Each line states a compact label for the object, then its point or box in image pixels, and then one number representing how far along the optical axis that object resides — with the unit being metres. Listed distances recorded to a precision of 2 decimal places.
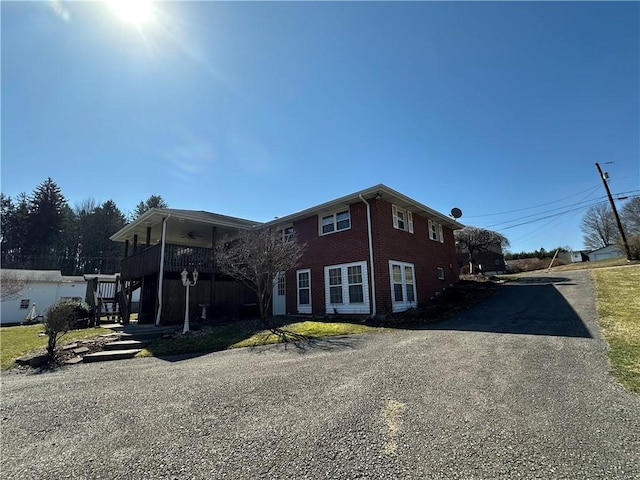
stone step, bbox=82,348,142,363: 8.24
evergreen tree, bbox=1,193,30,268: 37.81
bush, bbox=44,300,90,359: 8.19
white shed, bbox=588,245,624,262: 44.31
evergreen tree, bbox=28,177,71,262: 38.56
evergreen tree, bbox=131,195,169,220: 49.06
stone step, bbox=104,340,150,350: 9.32
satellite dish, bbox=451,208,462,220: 21.73
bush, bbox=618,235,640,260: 22.34
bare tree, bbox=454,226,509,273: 29.09
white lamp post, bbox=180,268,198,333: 11.17
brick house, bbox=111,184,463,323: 13.01
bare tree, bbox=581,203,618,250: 52.70
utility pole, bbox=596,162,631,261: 22.86
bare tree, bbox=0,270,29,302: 21.69
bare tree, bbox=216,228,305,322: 12.03
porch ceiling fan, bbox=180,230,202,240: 18.72
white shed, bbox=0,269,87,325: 24.17
